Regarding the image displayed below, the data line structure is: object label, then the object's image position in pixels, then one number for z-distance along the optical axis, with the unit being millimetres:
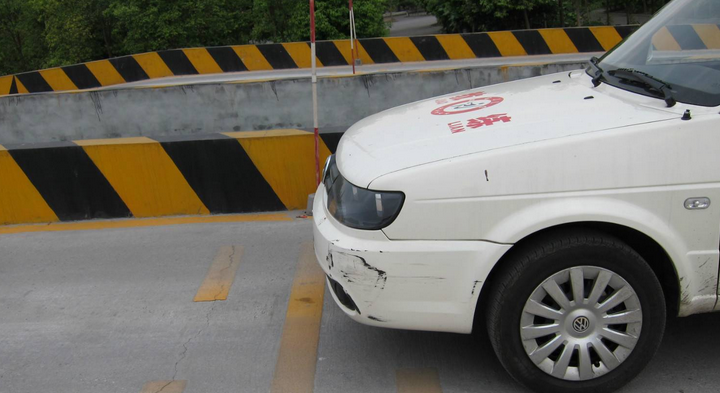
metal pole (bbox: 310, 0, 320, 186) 5816
